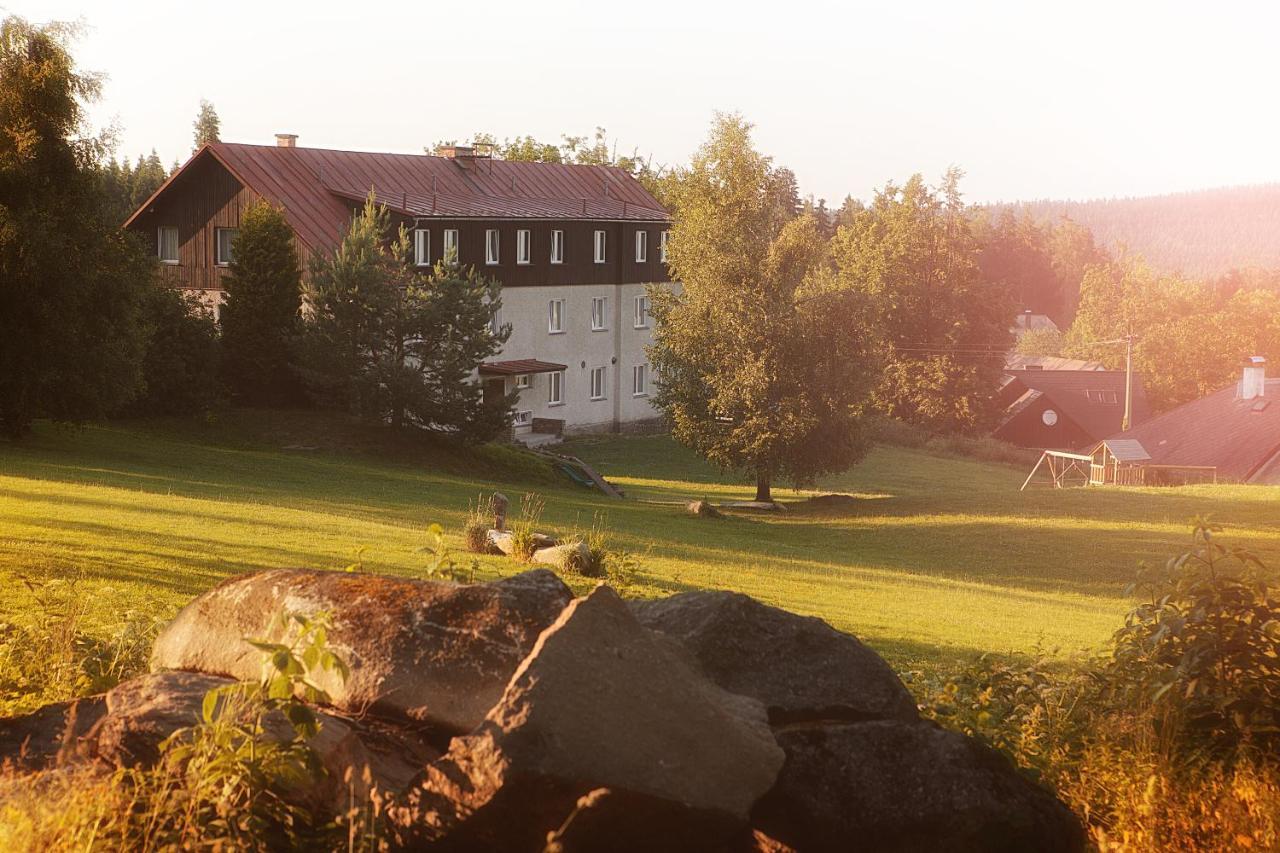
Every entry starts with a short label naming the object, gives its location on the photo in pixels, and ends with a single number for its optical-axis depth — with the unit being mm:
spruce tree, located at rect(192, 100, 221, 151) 113188
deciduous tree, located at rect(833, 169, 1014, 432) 78625
